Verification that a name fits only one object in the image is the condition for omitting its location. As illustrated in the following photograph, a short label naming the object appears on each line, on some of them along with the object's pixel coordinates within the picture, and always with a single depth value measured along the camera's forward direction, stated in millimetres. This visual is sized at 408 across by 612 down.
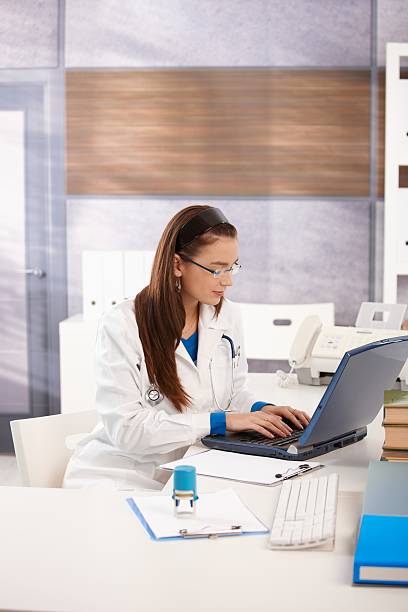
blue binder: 2360
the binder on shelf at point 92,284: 5429
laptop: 2975
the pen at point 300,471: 2899
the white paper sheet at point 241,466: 2900
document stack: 2897
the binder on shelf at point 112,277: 5406
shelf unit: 5328
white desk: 2299
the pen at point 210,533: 2542
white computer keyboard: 2503
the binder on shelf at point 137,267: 5379
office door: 5830
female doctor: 3193
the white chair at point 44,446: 3238
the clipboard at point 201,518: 2552
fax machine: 3896
